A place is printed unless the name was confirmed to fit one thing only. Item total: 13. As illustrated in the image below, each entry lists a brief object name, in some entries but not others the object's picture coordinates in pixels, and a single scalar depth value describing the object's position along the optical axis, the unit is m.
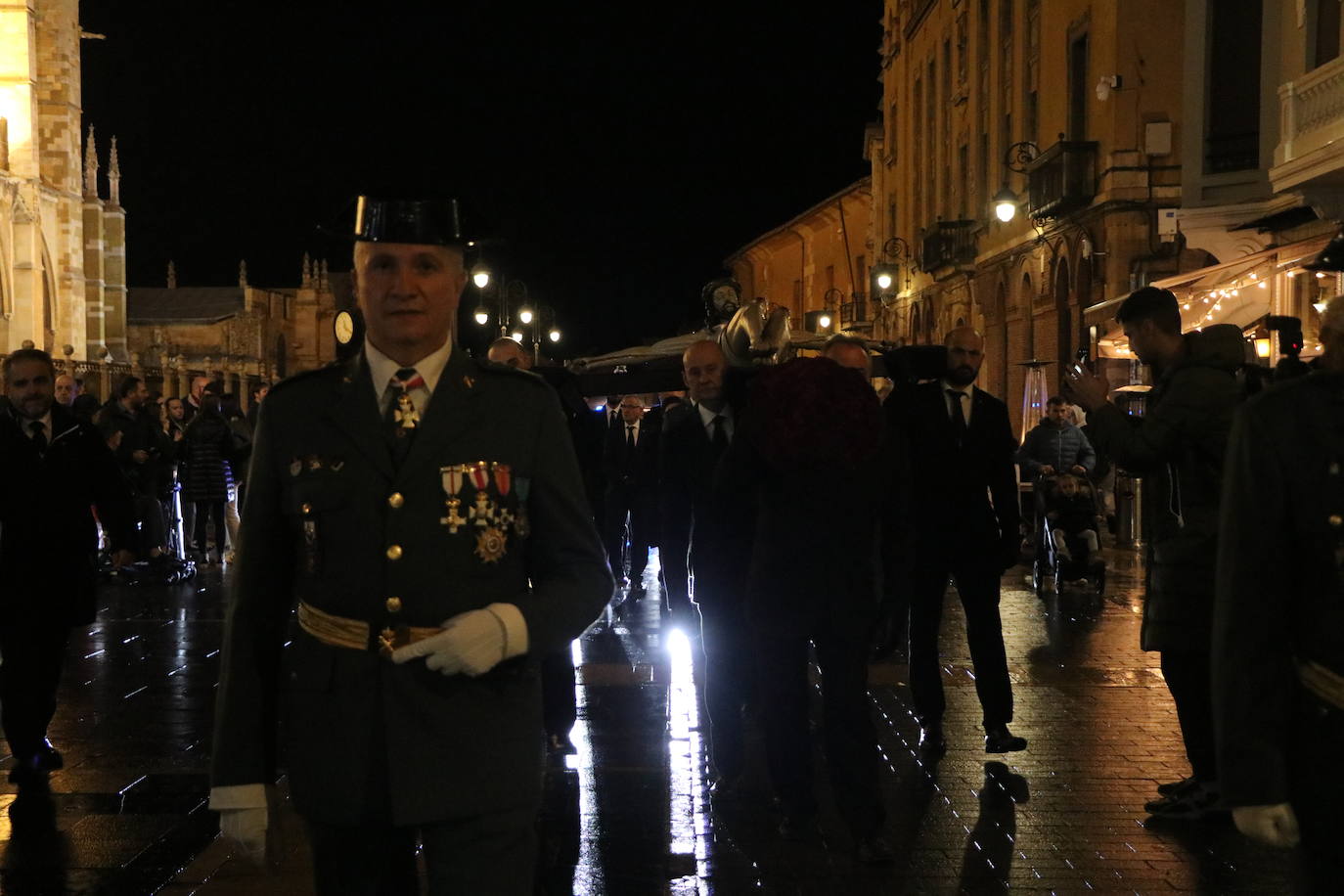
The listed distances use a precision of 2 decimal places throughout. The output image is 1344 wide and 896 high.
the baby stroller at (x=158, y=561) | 17.14
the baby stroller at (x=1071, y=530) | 15.20
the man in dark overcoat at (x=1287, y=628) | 2.95
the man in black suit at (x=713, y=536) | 6.96
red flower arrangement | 6.19
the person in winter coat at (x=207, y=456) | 18.27
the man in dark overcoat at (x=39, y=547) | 7.55
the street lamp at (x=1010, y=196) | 28.80
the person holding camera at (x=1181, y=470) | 6.37
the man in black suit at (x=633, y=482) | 11.58
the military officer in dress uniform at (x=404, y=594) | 3.18
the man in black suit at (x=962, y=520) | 7.99
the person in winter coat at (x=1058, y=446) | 15.80
